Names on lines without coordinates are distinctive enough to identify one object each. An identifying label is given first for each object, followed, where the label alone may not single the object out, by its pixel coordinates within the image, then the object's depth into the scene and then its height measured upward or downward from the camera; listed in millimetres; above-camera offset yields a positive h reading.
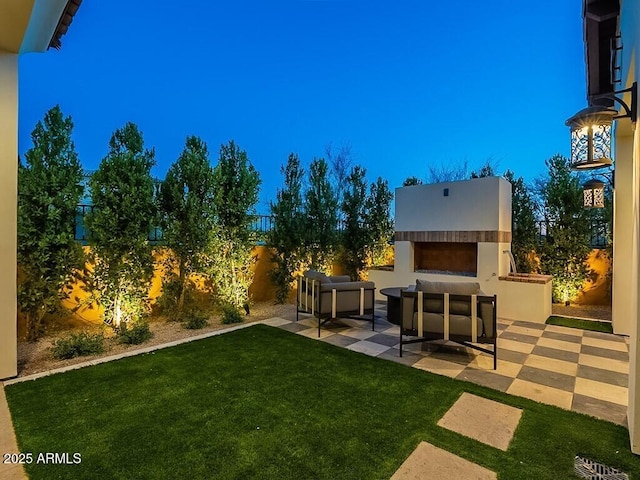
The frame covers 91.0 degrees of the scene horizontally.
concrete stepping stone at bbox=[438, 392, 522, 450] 2459 -1522
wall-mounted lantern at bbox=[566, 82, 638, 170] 2502 +889
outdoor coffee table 5238 -1095
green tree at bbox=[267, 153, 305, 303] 7750 +75
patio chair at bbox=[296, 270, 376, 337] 5094 -940
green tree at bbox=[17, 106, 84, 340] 4320 +312
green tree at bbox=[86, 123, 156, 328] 4797 +204
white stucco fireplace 6148 -36
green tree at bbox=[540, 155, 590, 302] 7184 +234
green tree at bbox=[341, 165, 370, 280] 9094 +473
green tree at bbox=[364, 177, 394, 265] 9250 +610
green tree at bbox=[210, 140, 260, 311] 6250 +326
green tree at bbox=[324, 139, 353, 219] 11523 +3092
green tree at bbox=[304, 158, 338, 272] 8242 +673
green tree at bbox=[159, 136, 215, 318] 5773 +494
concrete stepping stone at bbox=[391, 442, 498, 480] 2062 -1537
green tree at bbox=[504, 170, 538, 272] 7677 +341
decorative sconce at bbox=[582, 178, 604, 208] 4793 +751
